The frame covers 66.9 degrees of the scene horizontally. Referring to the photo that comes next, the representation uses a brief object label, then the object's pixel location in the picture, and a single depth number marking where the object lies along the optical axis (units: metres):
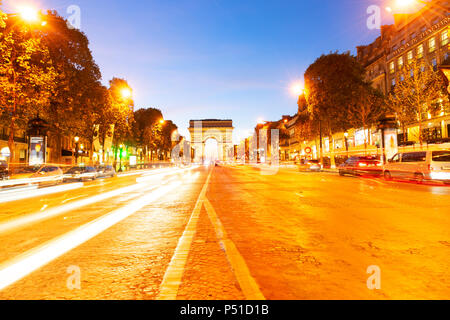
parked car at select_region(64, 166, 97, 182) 25.74
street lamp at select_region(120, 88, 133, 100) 40.61
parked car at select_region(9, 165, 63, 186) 19.77
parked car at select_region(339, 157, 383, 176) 24.86
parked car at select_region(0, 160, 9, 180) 20.59
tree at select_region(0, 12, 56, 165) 19.47
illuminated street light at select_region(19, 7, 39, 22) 15.59
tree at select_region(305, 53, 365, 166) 40.75
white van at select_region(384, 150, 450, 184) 16.98
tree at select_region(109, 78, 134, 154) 37.84
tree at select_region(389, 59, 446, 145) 33.34
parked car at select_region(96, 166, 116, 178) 30.71
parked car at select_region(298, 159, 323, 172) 40.44
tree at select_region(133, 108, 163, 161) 60.66
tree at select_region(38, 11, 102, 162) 26.17
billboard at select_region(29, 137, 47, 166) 23.30
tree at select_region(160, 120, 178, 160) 84.95
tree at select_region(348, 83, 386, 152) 40.84
